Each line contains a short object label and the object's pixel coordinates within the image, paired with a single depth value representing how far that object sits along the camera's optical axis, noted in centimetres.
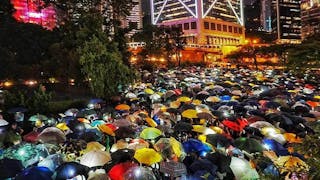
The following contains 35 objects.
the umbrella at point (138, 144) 713
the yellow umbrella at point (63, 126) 883
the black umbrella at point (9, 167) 556
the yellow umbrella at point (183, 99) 1304
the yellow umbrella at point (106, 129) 837
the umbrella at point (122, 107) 1175
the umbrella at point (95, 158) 615
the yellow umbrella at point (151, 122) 918
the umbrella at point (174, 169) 579
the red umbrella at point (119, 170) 563
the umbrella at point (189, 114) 1003
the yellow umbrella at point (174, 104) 1204
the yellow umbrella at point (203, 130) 839
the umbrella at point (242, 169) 602
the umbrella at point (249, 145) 707
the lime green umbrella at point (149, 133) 790
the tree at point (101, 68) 1355
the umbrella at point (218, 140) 748
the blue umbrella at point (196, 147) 687
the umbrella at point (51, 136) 766
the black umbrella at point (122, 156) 619
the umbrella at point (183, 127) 853
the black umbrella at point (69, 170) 553
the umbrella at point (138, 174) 543
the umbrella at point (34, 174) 520
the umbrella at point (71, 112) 1151
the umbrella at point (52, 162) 610
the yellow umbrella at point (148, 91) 1543
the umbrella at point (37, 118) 1029
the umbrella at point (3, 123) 943
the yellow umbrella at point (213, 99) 1297
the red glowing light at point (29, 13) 4505
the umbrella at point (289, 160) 566
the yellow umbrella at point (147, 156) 609
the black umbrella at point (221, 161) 627
